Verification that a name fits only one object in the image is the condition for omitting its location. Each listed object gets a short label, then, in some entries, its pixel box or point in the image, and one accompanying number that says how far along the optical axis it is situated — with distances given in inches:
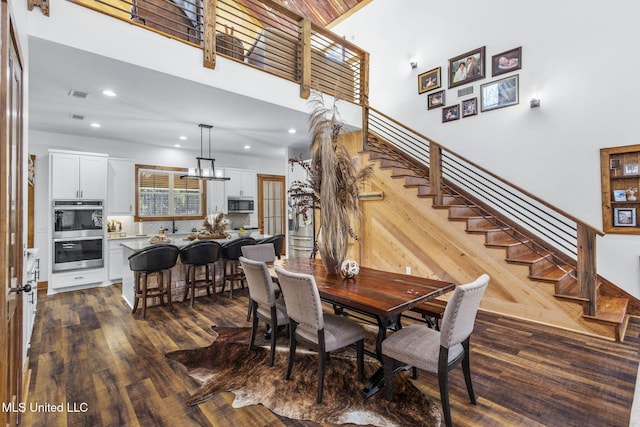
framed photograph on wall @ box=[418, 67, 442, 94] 227.3
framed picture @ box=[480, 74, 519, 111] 189.0
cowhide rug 81.0
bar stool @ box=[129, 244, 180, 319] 152.6
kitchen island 174.4
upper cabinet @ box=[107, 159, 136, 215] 234.4
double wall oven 202.8
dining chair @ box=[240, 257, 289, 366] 103.3
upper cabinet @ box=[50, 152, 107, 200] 203.6
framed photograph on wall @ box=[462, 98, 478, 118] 207.9
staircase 134.8
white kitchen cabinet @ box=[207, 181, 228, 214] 291.1
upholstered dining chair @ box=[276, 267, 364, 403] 84.9
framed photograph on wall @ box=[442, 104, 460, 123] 217.6
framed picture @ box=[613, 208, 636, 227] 152.7
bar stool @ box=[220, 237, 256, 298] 185.9
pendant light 195.6
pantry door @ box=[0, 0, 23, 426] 48.4
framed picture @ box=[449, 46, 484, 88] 203.6
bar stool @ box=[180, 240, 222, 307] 169.5
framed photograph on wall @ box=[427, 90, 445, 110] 225.9
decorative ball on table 109.5
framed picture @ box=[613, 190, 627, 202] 153.9
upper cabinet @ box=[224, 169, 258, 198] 301.7
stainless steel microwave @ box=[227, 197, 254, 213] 302.0
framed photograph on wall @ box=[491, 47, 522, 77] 186.5
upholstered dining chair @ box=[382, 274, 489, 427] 73.5
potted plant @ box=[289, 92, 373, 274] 110.9
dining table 83.2
